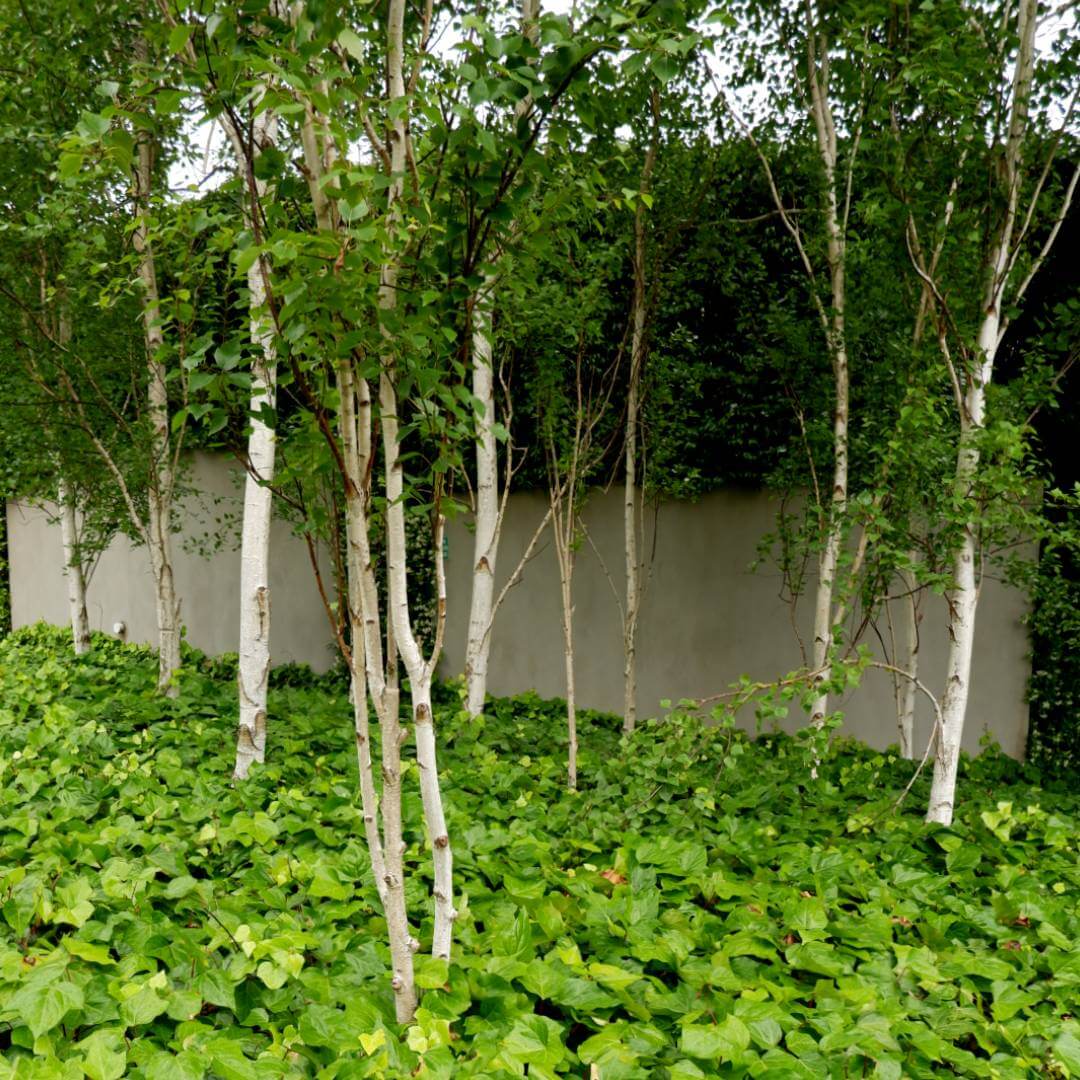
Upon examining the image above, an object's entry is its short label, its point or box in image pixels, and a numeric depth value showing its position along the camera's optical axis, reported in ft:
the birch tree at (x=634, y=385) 16.02
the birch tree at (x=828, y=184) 14.07
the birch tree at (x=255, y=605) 13.26
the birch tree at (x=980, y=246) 11.33
